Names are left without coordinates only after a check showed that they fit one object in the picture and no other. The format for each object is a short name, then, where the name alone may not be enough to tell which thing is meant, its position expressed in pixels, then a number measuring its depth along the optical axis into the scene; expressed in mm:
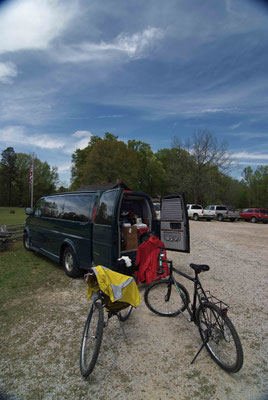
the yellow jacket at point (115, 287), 2729
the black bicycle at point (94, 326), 2490
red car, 26812
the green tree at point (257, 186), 46269
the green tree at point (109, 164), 42750
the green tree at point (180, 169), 39484
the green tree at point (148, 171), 53125
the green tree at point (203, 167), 38441
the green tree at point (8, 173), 61344
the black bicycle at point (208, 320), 2578
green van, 4613
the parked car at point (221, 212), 27156
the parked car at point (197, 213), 27414
